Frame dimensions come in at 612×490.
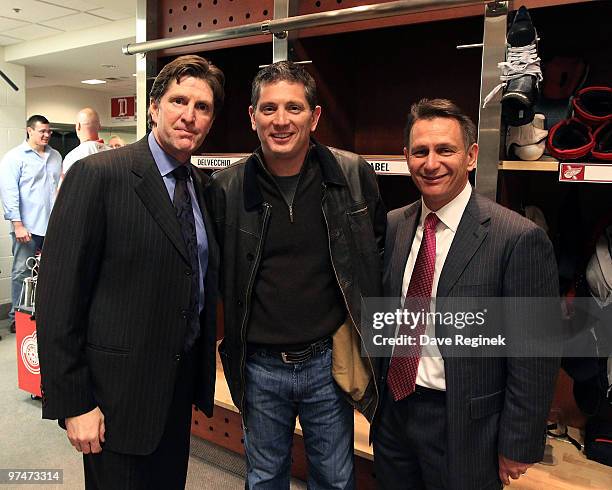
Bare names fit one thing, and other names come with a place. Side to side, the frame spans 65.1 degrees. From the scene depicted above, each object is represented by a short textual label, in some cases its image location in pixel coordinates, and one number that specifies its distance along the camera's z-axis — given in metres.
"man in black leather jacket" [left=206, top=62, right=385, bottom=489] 1.50
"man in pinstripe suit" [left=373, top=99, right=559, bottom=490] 1.26
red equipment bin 3.05
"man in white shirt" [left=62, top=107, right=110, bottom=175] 4.06
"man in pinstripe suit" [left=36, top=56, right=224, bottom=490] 1.28
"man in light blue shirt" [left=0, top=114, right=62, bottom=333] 4.87
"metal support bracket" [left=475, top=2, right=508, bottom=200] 1.62
